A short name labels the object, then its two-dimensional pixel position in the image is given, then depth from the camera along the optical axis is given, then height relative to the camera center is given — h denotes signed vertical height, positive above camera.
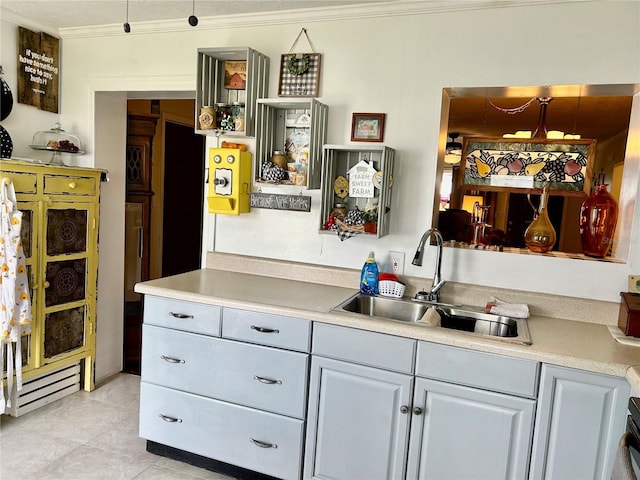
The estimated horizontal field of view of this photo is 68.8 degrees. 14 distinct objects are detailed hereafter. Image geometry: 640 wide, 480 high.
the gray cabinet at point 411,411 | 1.73 -0.82
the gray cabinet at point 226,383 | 2.06 -0.90
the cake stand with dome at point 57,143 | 2.91 +0.22
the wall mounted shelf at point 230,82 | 2.48 +0.60
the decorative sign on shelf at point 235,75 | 2.65 +0.66
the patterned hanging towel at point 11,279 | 2.38 -0.54
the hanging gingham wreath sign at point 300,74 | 2.54 +0.66
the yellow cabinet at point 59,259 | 2.59 -0.48
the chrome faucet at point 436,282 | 2.27 -0.38
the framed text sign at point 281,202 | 2.54 -0.05
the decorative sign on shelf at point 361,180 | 2.38 +0.10
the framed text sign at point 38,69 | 2.86 +0.67
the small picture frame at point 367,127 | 2.44 +0.38
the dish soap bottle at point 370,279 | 2.36 -0.40
